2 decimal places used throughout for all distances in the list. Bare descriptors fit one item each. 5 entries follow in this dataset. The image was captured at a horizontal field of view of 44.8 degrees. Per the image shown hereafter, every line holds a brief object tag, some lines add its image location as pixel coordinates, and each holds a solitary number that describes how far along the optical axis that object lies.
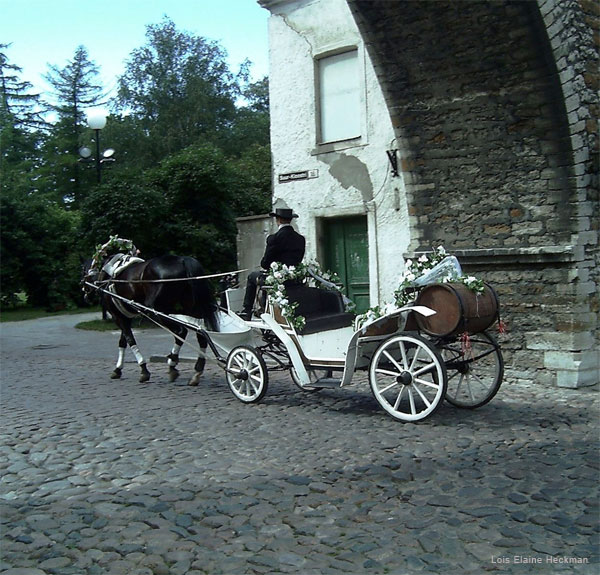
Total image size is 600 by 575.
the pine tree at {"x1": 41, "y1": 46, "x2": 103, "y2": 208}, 42.94
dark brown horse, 9.09
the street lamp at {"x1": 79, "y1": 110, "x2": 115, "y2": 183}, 16.80
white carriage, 6.55
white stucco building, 11.66
